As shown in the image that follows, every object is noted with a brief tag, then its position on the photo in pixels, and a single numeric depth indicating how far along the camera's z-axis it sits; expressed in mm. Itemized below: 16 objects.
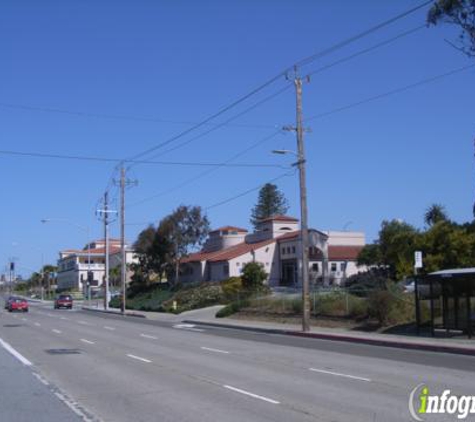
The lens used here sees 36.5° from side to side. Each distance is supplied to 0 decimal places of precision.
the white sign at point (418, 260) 26953
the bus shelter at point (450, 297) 24375
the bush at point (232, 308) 45500
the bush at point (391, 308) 29906
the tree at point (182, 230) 74562
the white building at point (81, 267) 149500
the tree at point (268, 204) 138250
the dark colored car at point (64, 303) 77250
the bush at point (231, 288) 53403
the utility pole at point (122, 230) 58481
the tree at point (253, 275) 63378
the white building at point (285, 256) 75750
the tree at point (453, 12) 30989
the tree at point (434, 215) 72925
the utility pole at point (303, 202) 31484
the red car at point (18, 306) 65012
